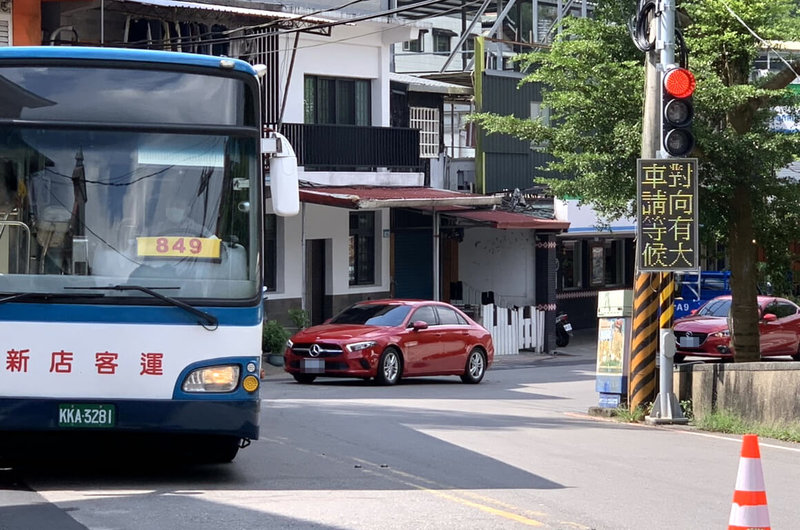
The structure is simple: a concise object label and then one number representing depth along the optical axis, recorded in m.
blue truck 34.88
